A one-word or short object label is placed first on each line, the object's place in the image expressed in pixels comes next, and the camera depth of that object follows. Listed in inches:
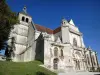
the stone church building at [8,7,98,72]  689.3
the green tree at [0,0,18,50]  509.6
